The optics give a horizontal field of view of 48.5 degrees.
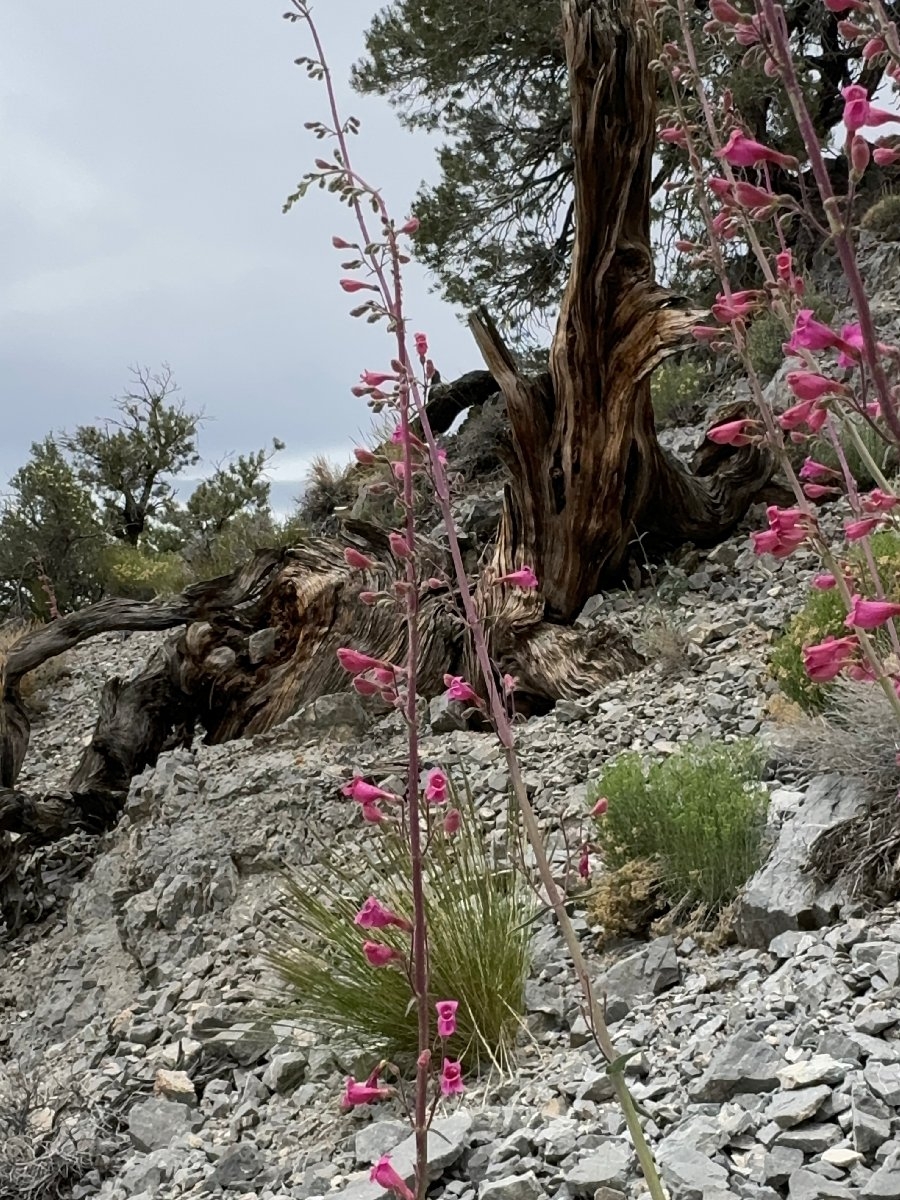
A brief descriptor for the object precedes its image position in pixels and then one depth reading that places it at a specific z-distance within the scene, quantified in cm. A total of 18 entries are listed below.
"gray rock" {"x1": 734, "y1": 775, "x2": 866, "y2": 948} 293
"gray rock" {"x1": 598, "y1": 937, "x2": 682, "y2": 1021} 288
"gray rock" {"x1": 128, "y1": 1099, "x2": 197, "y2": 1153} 310
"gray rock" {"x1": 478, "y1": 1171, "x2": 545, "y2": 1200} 214
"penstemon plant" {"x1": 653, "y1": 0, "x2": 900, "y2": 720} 108
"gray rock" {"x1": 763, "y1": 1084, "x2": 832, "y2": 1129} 210
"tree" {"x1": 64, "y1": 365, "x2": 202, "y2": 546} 1620
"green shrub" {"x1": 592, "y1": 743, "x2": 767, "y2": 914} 319
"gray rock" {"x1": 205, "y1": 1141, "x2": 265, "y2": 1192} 270
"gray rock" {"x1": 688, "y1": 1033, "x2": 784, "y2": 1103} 227
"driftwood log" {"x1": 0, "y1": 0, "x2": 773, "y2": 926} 610
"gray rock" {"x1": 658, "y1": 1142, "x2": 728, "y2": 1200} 198
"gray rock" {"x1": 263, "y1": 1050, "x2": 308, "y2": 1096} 321
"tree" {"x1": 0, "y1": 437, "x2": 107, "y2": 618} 1427
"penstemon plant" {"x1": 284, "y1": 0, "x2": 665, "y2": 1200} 126
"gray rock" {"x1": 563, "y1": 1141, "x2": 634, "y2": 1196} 209
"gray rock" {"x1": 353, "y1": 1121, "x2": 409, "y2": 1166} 257
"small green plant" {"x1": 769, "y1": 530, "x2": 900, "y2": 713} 400
